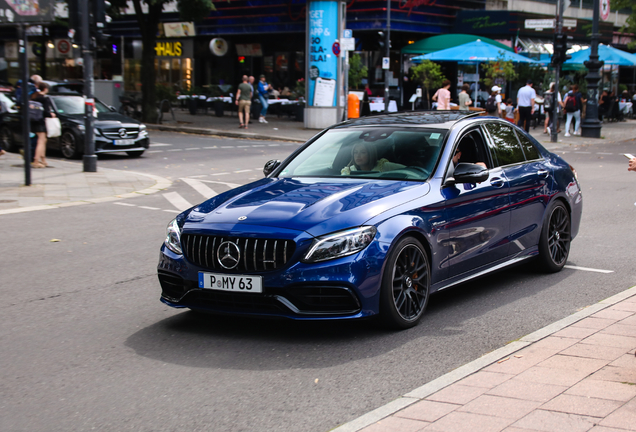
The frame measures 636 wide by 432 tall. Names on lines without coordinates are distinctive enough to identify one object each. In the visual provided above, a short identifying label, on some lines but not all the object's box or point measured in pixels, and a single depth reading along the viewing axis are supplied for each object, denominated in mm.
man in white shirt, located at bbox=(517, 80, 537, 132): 26719
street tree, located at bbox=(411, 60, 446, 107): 32938
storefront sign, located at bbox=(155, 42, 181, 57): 45688
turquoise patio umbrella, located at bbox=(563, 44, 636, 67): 33219
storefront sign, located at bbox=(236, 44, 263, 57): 42075
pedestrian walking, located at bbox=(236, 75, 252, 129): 29078
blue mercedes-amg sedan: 5059
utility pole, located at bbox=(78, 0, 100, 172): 15781
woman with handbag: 16297
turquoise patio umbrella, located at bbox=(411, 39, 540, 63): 29969
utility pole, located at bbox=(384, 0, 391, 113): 31592
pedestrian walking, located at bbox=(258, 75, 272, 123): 32594
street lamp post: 28484
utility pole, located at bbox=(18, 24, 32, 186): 13429
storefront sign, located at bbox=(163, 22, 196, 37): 43188
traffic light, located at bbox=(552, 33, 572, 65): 25328
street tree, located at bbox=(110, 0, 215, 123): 29562
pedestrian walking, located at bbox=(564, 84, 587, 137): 28453
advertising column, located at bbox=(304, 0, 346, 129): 28500
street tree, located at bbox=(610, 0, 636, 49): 36875
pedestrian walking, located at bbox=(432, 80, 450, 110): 26141
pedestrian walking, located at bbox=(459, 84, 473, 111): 26219
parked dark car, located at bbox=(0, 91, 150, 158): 19266
